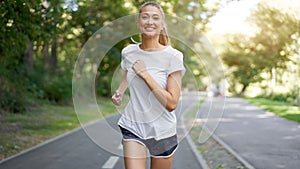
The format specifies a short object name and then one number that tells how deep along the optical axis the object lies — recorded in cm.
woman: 297
